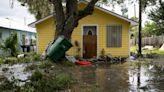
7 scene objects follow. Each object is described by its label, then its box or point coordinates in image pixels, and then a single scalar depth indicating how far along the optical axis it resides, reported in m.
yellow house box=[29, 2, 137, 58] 10.97
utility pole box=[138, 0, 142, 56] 12.30
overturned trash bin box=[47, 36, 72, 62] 8.35
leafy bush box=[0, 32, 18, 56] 11.56
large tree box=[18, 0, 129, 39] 8.93
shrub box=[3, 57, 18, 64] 9.40
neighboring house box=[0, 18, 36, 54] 14.13
